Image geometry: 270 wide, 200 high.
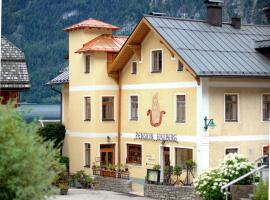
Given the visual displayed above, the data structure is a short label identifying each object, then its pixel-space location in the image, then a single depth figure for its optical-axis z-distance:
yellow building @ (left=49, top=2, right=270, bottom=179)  31.83
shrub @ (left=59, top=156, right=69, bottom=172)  38.54
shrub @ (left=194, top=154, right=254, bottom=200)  25.45
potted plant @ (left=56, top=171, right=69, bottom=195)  31.95
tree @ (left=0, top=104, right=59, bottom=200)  12.23
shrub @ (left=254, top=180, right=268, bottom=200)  21.42
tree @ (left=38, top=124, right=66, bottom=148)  39.47
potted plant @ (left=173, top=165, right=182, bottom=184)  31.56
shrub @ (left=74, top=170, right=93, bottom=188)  36.00
